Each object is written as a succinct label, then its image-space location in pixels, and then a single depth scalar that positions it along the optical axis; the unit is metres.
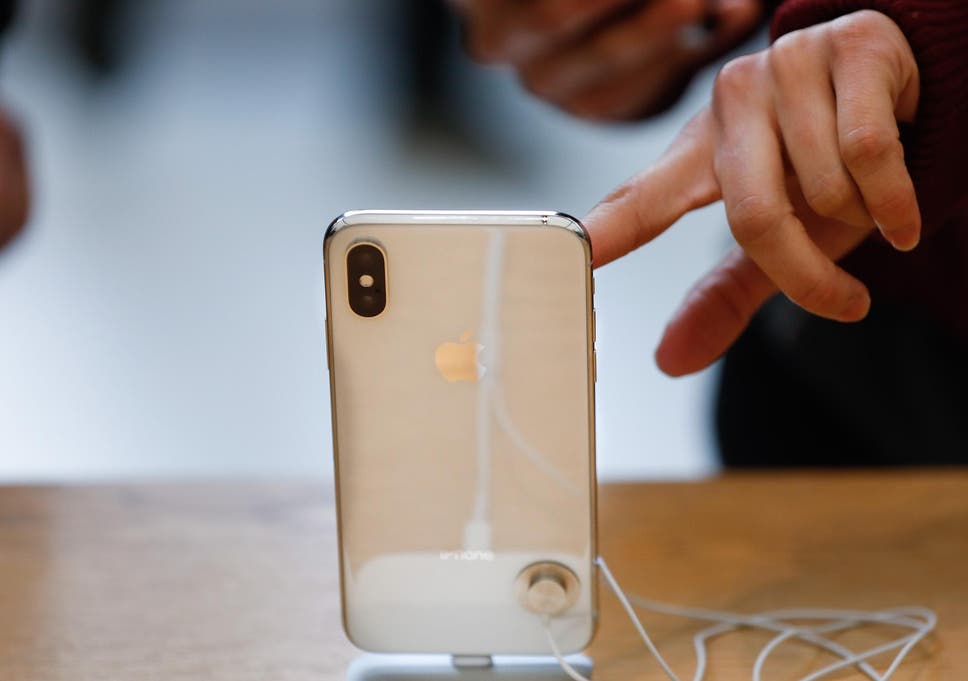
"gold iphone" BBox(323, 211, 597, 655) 0.64
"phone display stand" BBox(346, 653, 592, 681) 0.67
